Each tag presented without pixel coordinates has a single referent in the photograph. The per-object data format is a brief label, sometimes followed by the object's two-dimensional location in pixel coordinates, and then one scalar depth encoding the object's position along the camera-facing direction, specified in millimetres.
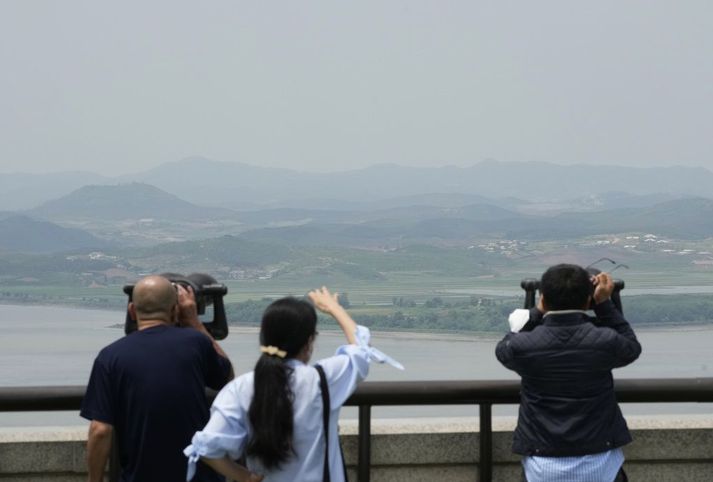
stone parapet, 6777
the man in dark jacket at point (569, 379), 5543
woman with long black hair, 4570
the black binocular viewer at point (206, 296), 5586
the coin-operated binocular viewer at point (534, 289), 5918
